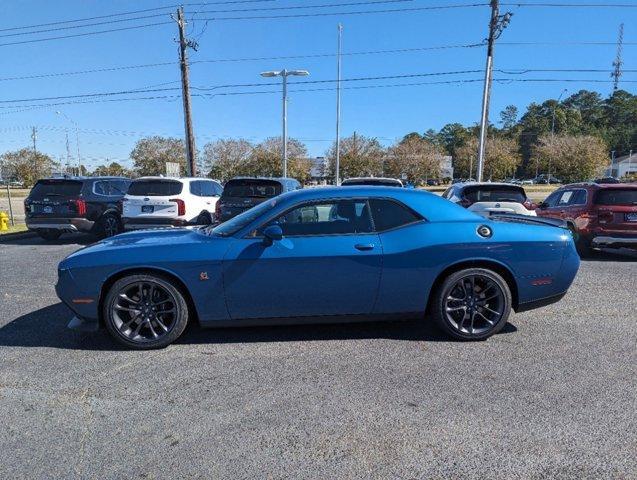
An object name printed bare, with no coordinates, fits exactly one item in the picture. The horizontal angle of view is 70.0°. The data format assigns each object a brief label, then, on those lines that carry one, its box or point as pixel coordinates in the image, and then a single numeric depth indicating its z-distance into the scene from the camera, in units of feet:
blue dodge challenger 13.39
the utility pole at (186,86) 64.64
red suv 27.89
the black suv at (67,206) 34.47
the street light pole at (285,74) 78.18
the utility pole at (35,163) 194.57
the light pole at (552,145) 167.90
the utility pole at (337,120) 101.04
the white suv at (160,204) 33.65
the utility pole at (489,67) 67.05
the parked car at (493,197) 29.84
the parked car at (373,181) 39.08
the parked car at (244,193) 33.53
